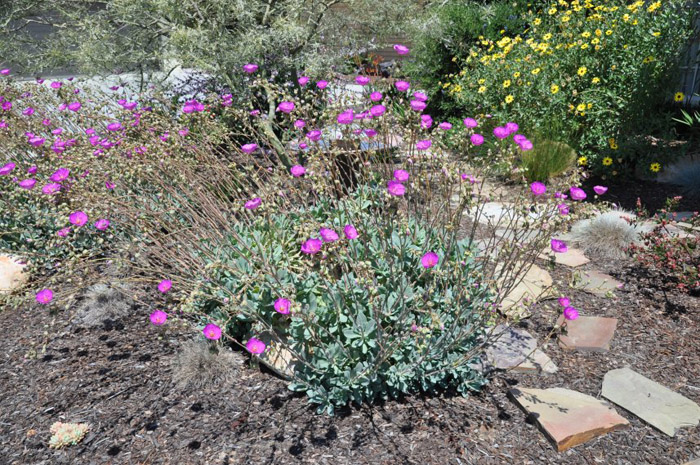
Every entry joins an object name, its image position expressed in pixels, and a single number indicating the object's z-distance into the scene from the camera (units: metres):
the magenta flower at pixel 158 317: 2.40
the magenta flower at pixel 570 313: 2.25
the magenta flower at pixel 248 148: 2.64
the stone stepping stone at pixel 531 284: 3.33
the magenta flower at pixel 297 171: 2.45
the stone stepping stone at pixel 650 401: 2.38
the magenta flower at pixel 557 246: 2.18
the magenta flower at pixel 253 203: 2.22
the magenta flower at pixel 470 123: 2.39
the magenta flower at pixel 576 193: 2.20
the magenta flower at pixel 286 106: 2.62
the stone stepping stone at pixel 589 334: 2.95
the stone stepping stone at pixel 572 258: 3.85
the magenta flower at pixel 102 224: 2.63
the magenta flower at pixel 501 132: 2.33
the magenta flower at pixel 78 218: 2.60
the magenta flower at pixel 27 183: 2.86
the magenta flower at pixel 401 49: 2.84
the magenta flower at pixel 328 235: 1.99
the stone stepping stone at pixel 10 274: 3.64
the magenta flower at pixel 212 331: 2.26
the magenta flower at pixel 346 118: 2.30
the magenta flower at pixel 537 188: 2.16
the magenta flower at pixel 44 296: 2.46
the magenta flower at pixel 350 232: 2.08
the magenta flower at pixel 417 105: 2.40
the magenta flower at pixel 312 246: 1.97
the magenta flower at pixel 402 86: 2.47
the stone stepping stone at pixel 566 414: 2.28
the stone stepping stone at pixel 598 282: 3.41
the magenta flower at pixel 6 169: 3.09
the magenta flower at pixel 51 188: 2.73
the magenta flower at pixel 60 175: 2.93
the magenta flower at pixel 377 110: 2.30
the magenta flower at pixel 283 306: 2.00
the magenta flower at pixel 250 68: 3.06
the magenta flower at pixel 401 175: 2.33
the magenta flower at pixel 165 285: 2.44
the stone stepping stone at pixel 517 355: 2.74
